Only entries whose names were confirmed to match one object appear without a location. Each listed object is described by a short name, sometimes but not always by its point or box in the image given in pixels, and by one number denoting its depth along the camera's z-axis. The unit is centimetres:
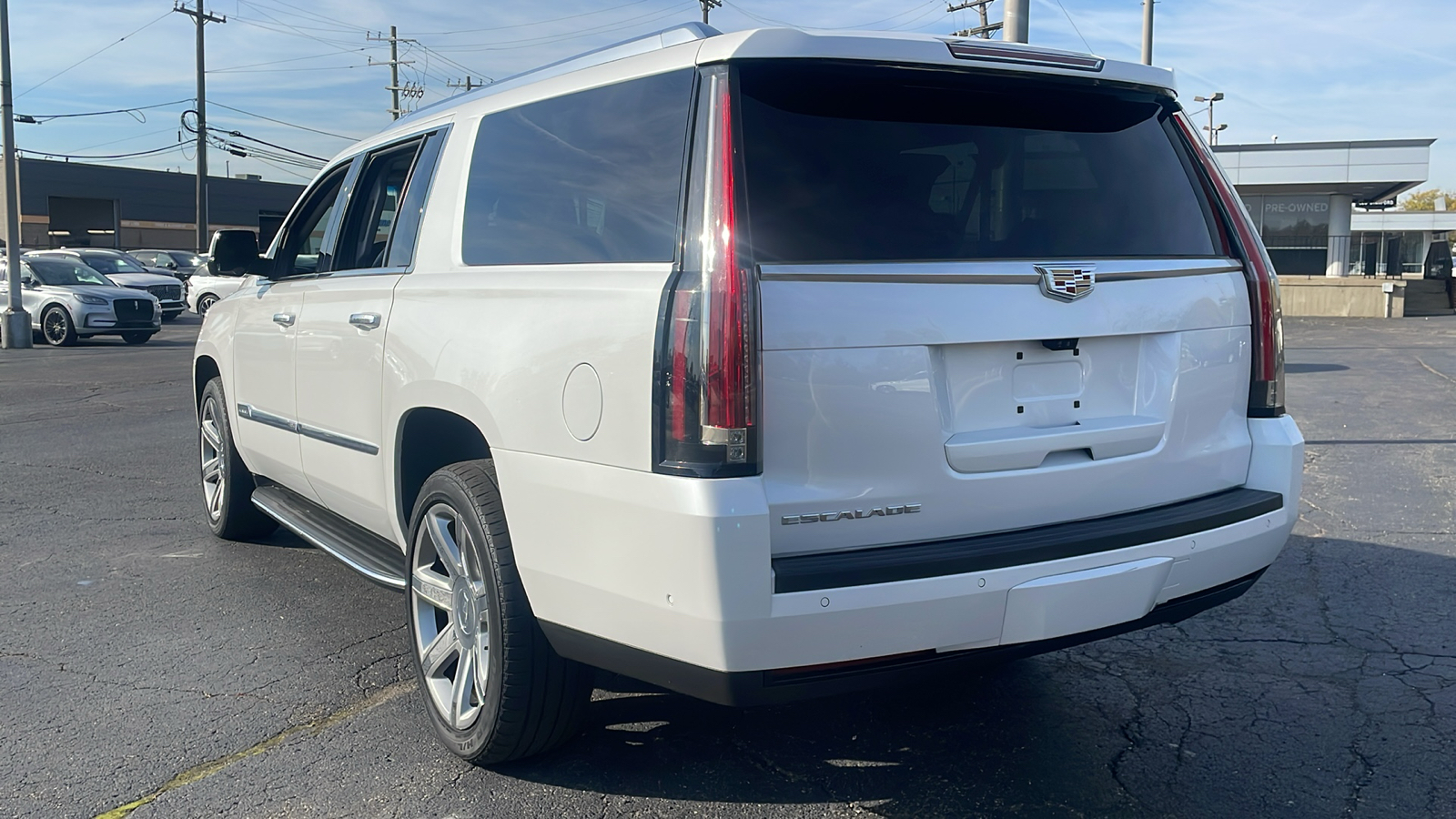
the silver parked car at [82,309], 2194
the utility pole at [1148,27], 1972
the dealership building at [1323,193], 3703
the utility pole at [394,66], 6288
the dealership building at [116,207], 5753
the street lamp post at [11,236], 2144
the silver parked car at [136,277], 2744
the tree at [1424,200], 11906
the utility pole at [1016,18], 907
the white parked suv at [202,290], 2682
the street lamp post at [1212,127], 5848
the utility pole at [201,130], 4119
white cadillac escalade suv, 274
